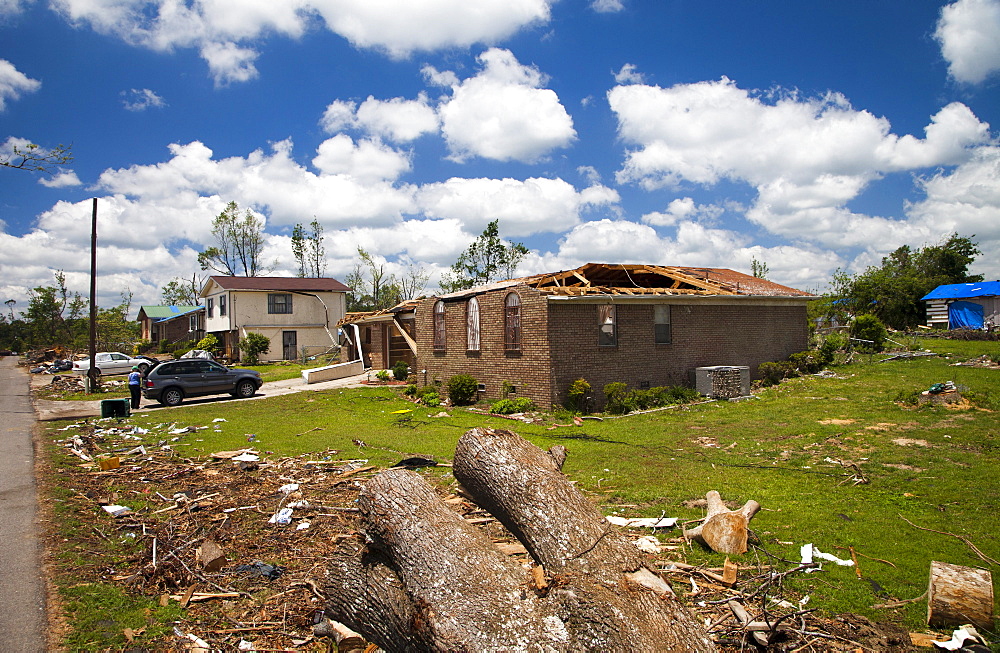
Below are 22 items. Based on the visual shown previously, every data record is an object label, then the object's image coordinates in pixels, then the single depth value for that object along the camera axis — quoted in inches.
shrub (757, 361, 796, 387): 727.2
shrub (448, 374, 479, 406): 658.8
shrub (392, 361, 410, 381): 896.9
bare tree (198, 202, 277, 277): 2235.5
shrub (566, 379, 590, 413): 583.8
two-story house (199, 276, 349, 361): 1401.3
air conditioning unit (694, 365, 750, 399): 631.2
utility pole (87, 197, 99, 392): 908.6
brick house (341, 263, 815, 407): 599.2
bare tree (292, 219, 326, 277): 2356.1
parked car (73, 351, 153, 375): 1213.1
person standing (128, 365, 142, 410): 701.3
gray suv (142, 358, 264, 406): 735.1
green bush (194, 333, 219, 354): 1425.2
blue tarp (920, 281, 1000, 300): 1347.2
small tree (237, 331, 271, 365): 1323.8
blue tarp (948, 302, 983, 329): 1337.4
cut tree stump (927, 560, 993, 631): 156.9
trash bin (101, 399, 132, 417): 625.0
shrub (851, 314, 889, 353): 916.6
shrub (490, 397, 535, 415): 596.7
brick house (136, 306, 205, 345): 1708.5
